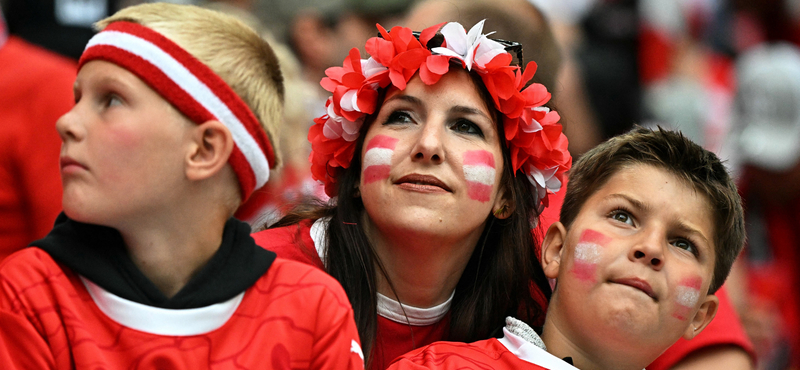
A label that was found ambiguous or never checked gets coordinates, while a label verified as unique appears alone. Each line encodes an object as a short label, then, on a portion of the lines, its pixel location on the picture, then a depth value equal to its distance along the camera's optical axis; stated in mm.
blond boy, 3369
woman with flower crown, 4969
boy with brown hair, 4527
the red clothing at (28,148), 5437
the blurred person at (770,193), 9953
